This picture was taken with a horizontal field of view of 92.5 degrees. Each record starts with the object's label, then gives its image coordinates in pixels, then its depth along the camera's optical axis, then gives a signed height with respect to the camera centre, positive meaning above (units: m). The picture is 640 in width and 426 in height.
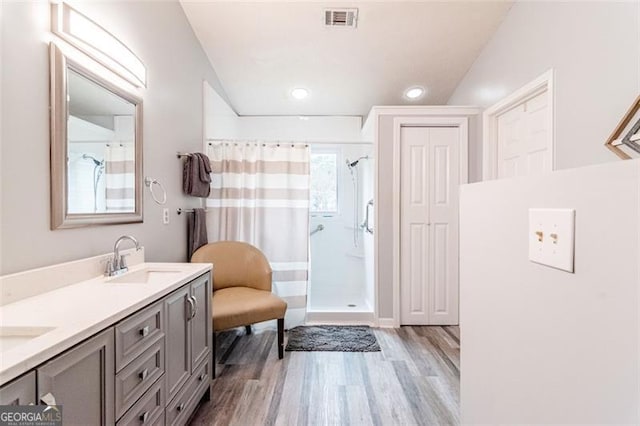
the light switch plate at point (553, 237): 0.57 -0.05
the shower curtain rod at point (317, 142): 2.84 +0.75
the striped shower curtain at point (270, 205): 2.82 +0.04
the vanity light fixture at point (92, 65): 1.27 +0.68
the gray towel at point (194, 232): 2.51 -0.19
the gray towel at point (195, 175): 2.37 +0.27
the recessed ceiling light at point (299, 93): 3.29 +1.28
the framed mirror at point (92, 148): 1.26 +0.29
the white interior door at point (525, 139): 2.11 +0.56
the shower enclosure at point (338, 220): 3.77 -0.12
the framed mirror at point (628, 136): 1.37 +0.36
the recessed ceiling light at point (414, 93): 3.31 +1.30
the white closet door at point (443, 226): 2.93 -0.14
